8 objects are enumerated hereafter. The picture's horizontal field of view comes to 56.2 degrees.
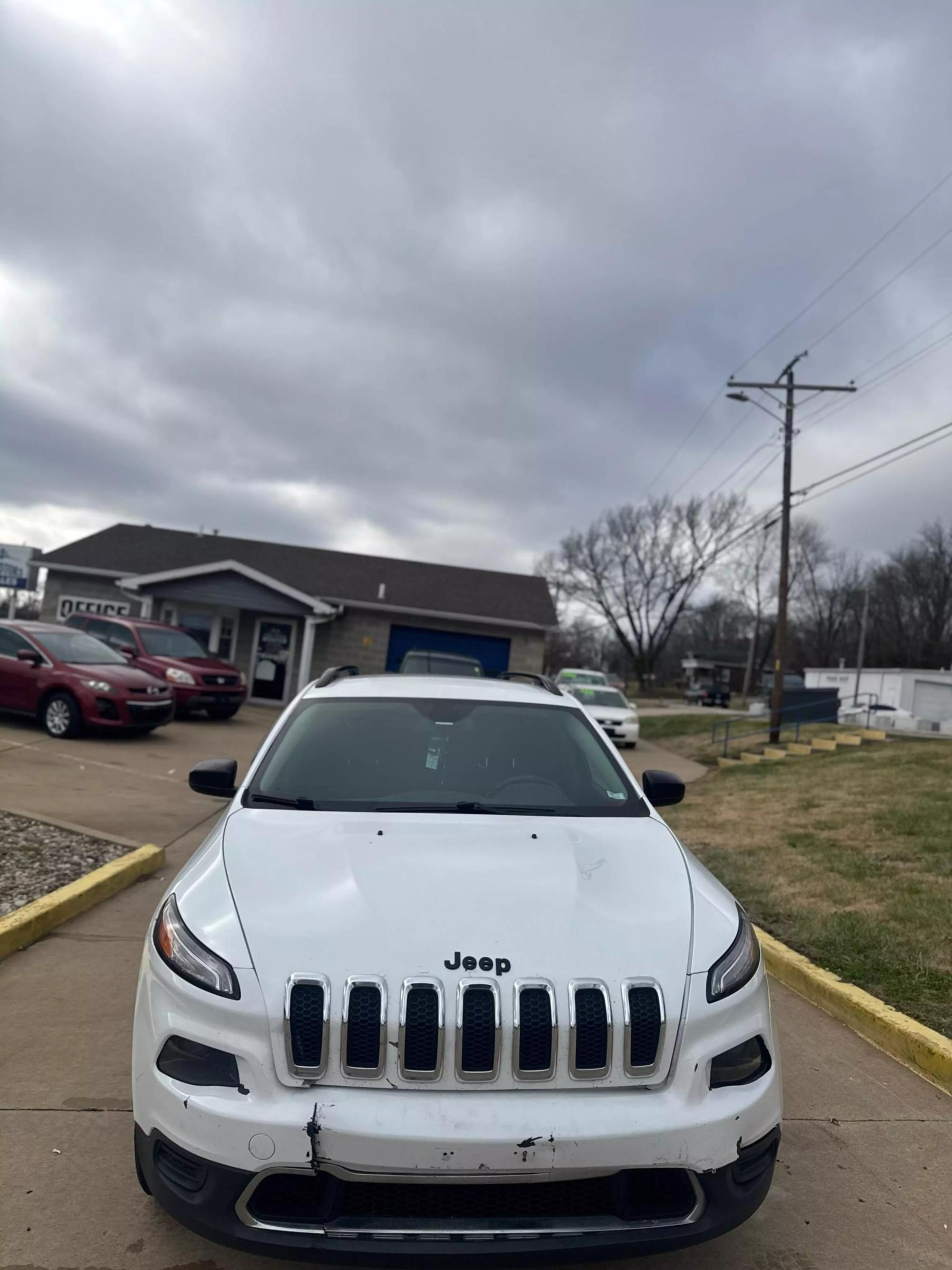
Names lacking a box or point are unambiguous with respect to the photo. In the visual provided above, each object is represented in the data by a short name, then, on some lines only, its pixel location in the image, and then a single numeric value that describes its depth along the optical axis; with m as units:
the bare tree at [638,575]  59.81
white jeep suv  2.06
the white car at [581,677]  26.65
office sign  25.23
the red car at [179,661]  16.25
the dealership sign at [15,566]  40.81
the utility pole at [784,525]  20.33
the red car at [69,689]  12.14
